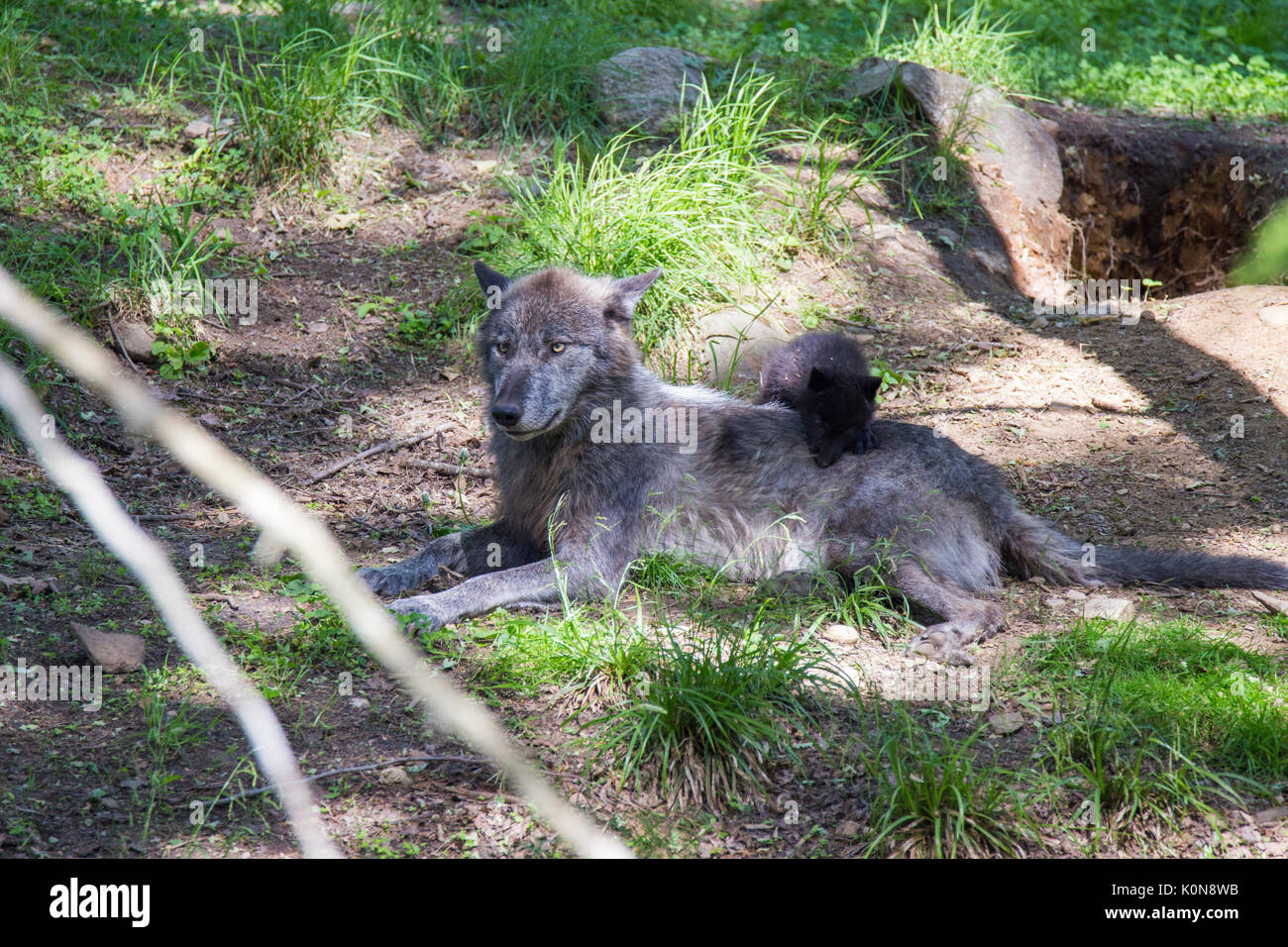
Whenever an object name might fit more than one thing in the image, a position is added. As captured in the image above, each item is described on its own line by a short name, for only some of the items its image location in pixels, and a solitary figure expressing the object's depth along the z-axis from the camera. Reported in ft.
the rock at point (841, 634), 29.73
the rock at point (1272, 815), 21.95
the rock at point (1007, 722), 25.23
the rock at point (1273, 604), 30.19
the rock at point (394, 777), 23.48
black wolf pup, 34.22
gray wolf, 32.04
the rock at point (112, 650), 25.81
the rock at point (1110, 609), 30.22
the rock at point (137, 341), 42.65
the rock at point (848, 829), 22.06
